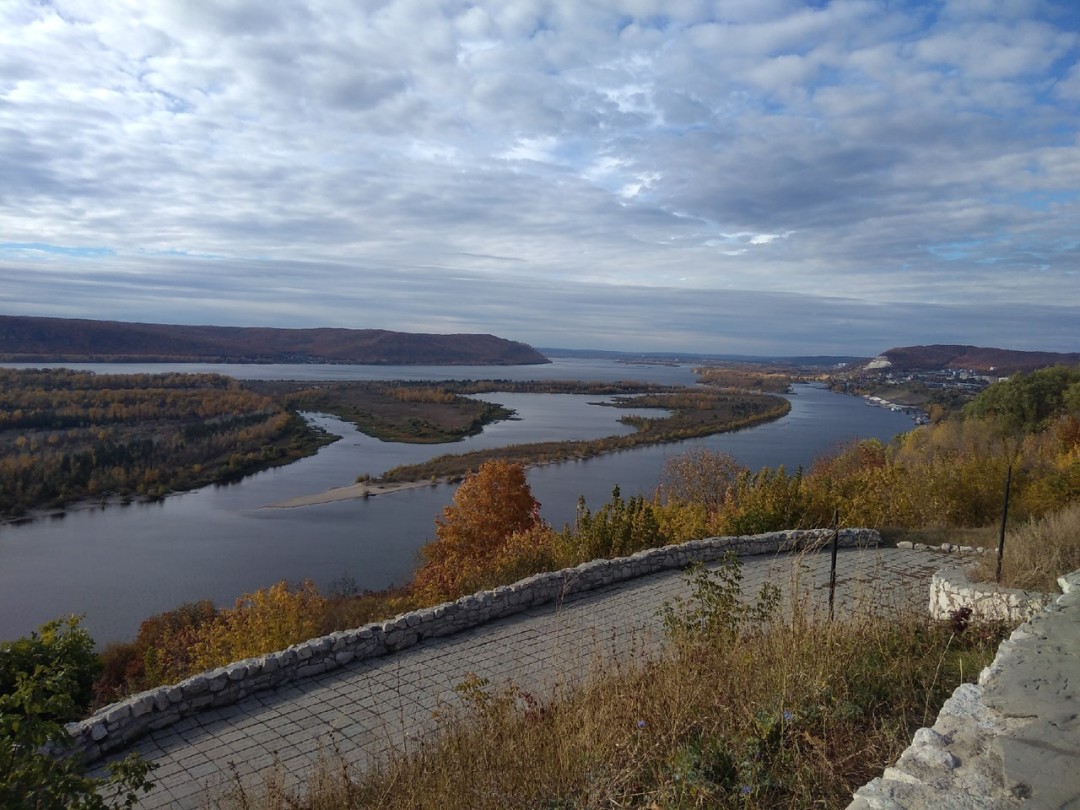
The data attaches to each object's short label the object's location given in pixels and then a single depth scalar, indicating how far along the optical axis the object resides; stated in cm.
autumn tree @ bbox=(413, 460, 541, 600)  2164
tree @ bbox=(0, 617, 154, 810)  244
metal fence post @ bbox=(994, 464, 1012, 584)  594
